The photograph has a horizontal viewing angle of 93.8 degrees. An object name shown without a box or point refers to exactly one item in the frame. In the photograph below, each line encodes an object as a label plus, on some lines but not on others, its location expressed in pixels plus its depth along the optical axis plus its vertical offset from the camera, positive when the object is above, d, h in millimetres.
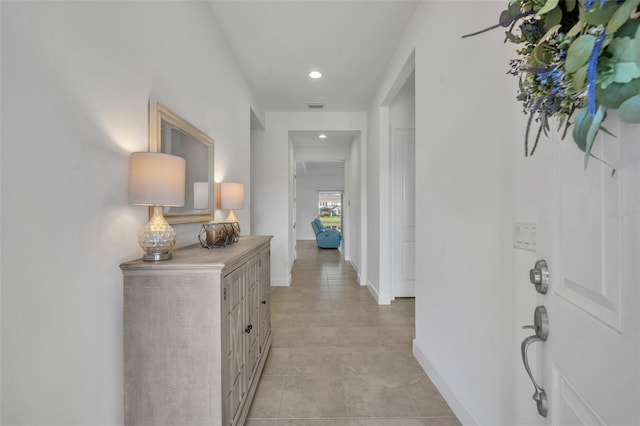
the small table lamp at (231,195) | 2668 +155
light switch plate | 1137 -95
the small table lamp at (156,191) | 1344 +101
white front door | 529 -157
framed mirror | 1644 +392
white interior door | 4191 -2
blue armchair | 9617 -834
